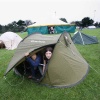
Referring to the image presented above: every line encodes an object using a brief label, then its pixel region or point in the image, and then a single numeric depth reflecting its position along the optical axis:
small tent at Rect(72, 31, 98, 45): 6.88
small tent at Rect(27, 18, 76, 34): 13.69
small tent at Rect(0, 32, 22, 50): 6.84
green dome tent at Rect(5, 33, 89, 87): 2.89
